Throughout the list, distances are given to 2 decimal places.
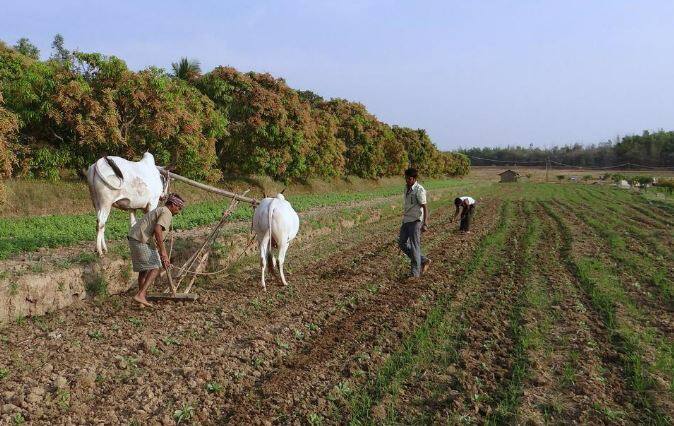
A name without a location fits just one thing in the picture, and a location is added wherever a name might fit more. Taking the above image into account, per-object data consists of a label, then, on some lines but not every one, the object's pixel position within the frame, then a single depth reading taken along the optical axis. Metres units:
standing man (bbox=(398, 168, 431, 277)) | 8.50
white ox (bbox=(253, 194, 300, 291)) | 7.80
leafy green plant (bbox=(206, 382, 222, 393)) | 4.36
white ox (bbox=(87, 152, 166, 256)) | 6.98
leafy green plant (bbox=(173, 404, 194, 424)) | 3.88
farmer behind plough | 6.36
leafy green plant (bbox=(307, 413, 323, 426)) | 3.87
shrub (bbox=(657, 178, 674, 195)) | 40.80
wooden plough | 6.77
